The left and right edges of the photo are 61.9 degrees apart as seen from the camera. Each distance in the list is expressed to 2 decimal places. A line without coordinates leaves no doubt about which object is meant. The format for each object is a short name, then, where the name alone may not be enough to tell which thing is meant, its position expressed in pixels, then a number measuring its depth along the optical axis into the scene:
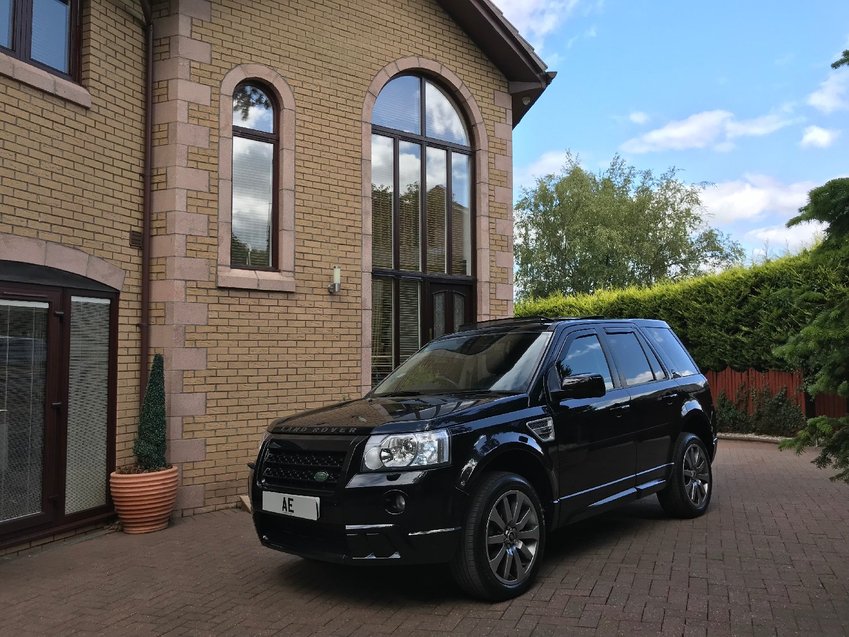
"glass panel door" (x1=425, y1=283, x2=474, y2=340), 10.08
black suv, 4.26
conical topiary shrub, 6.92
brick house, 6.35
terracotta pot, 6.66
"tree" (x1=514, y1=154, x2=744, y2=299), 33.72
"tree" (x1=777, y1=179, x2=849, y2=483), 3.78
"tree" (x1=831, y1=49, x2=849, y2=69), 3.84
